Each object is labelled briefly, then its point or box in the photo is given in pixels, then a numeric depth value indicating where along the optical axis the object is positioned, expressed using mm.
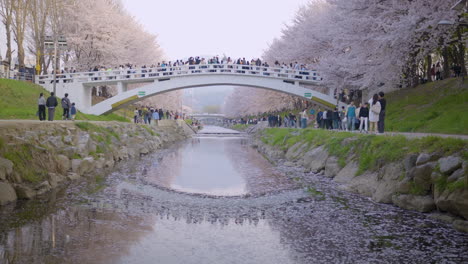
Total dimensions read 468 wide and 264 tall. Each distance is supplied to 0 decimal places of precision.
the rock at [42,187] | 10525
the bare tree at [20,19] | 30312
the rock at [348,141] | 14647
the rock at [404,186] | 9430
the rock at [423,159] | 9219
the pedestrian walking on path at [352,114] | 20092
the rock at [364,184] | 11039
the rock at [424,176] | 8883
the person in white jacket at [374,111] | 15059
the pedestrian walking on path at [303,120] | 29625
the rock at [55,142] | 13891
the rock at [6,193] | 9375
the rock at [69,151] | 14159
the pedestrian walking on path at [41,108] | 18297
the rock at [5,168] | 9719
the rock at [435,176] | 8450
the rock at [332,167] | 14331
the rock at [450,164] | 8148
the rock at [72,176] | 12750
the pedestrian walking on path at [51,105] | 18353
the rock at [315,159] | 15930
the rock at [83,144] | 15638
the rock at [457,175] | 7791
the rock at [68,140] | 15186
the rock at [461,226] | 7471
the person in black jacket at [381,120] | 15062
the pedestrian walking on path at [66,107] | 20928
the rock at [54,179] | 11331
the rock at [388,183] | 9922
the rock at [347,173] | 12906
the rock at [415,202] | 8805
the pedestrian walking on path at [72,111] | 26000
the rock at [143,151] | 23891
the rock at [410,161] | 9625
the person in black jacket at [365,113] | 17500
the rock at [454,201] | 7485
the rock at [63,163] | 12742
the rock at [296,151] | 20234
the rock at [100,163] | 15697
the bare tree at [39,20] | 32344
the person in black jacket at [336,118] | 24500
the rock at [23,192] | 9945
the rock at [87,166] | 14067
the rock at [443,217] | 7995
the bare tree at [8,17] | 30642
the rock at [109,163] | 16625
